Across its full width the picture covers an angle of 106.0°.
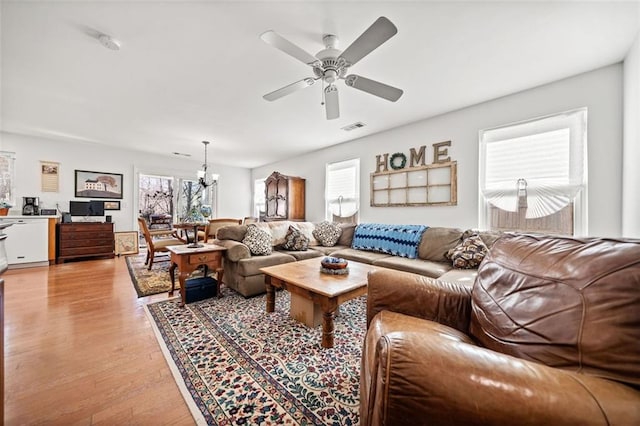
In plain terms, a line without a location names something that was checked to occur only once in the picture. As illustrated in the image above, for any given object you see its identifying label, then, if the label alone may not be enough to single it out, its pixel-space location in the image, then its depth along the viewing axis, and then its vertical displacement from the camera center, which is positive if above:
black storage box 2.69 -0.88
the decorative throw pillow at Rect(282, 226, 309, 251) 3.75 -0.44
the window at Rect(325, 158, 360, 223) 4.68 +0.45
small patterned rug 3.12 -0.99
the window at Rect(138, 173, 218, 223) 6.05 +0.42
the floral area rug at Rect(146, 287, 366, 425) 1.27 -1.03
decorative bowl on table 2.26 -0.51
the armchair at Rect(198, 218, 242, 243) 4.77 -0.32
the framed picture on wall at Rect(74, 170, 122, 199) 5.11 +0.59
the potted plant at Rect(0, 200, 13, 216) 4.05 +0.04
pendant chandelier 5.03 +0.91
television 4.97 +0.07
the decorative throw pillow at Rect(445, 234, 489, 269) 2.60 -0.43
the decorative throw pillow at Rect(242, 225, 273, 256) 3.14 -0.38
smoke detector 1.91 +1.37
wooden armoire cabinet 5.50 +0.36
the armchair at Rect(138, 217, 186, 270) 4.04 -0.52
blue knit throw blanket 3.32 -0.37
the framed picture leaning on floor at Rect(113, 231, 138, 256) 5.32 -0.70
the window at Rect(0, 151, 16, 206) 4.40 +0.62
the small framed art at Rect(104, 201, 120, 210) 5.38 +0.14
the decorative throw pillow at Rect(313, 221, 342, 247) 4.18 -0.36
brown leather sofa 0.56 -0.41
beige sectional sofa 2.75 -0.60
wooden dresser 4.55 -0.58
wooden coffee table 1.84 -0.61
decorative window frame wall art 3.42 +0.54
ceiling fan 1.49 +1.11
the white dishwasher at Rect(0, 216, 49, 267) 4.05 -0.53
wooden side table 2.62 -0.54
